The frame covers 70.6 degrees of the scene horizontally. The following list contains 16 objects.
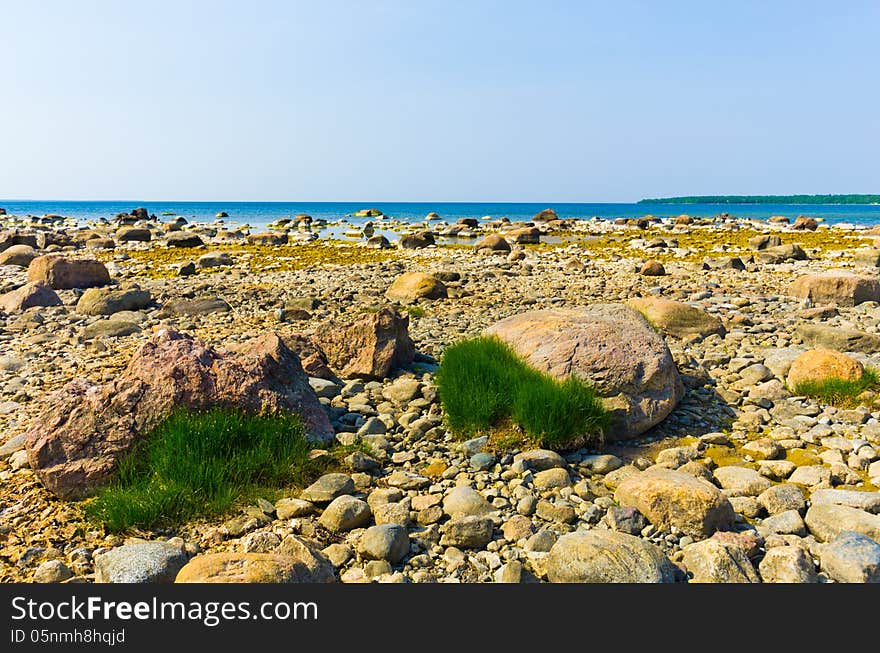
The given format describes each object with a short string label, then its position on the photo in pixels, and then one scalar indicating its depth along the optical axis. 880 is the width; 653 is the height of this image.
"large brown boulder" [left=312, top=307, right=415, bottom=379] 7.29
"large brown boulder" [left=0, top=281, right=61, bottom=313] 11.45
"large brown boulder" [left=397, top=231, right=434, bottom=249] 26.20
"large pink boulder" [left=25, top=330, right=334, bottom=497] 4.62
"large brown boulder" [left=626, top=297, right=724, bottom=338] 9.09
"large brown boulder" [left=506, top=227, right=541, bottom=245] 28.34
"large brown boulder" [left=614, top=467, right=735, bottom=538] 4.03
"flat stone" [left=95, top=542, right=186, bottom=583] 3.41
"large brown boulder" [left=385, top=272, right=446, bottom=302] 12.06
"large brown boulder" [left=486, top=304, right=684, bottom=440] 5.71
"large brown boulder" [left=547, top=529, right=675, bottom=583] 3.41
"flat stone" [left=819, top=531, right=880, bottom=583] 3.44
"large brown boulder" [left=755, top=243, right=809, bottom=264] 18.61
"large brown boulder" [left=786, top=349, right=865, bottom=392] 6.43
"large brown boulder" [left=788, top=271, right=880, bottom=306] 11.13
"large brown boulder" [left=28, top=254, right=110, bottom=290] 13.73
